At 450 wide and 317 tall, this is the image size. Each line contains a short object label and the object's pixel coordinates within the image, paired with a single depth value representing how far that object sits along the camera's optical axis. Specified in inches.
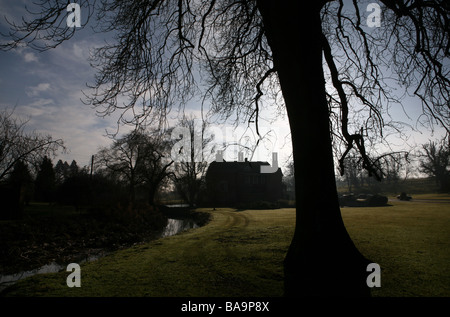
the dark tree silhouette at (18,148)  467.2
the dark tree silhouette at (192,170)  1337.4
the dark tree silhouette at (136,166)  1253.8
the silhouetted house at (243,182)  1657.2
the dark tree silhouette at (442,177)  1689.2
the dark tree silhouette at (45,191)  1008.9
